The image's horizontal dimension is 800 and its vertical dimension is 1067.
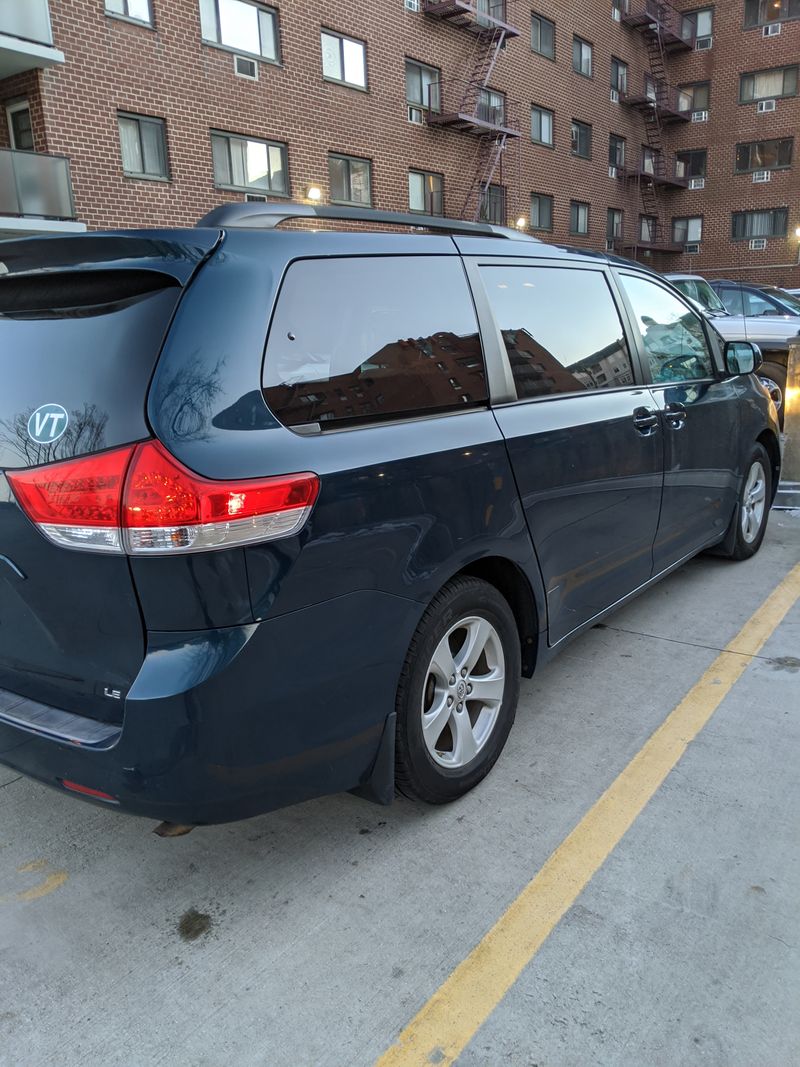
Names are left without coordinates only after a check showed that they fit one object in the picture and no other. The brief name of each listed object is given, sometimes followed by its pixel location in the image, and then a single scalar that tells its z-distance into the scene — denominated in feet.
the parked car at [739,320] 41.24
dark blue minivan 6.40
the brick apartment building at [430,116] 45.14
